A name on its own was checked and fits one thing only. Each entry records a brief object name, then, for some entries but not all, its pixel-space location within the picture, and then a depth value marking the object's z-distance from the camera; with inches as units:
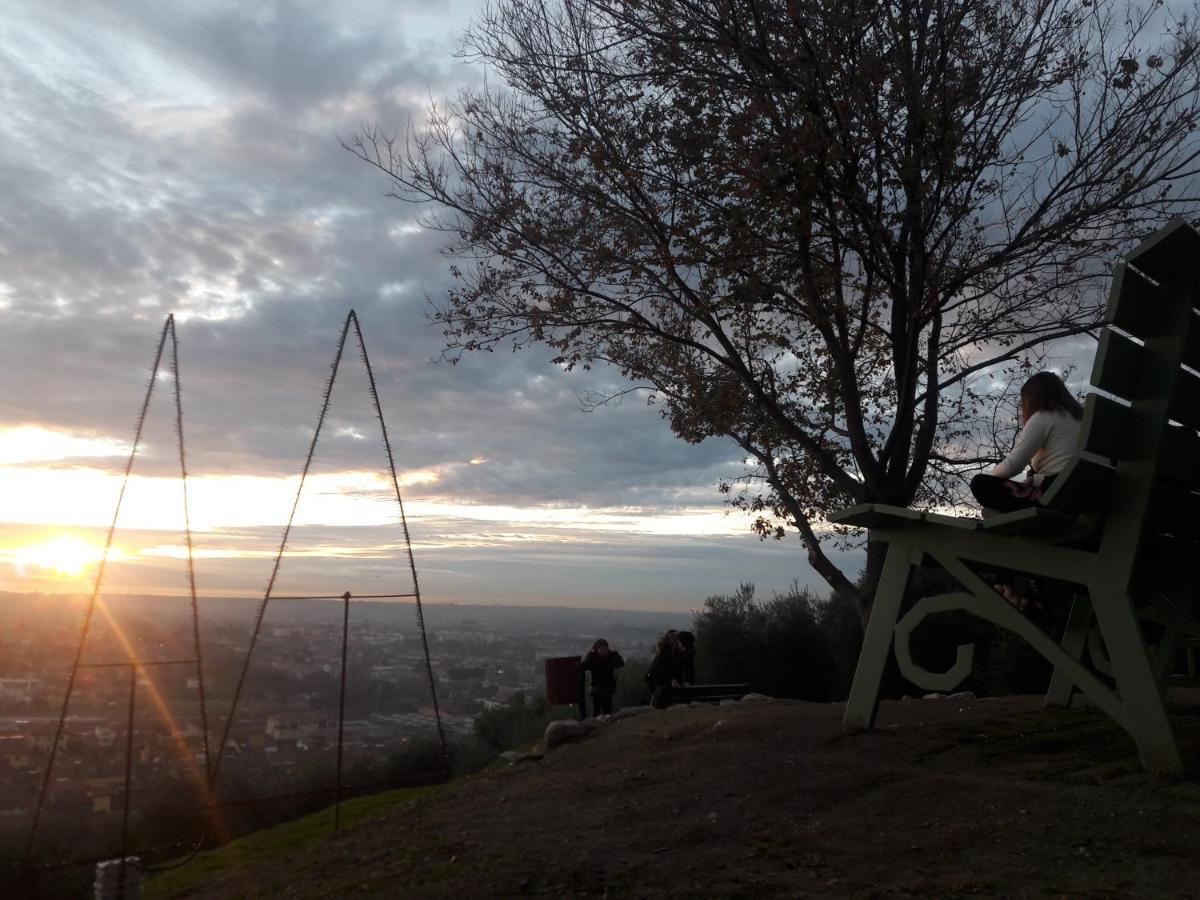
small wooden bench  437.1
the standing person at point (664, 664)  512.1
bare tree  411.8
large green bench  171.6
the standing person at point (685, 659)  519.5
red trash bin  475.5
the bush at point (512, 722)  587.8
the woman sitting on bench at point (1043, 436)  215.0
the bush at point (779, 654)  681.6
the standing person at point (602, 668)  509.4
